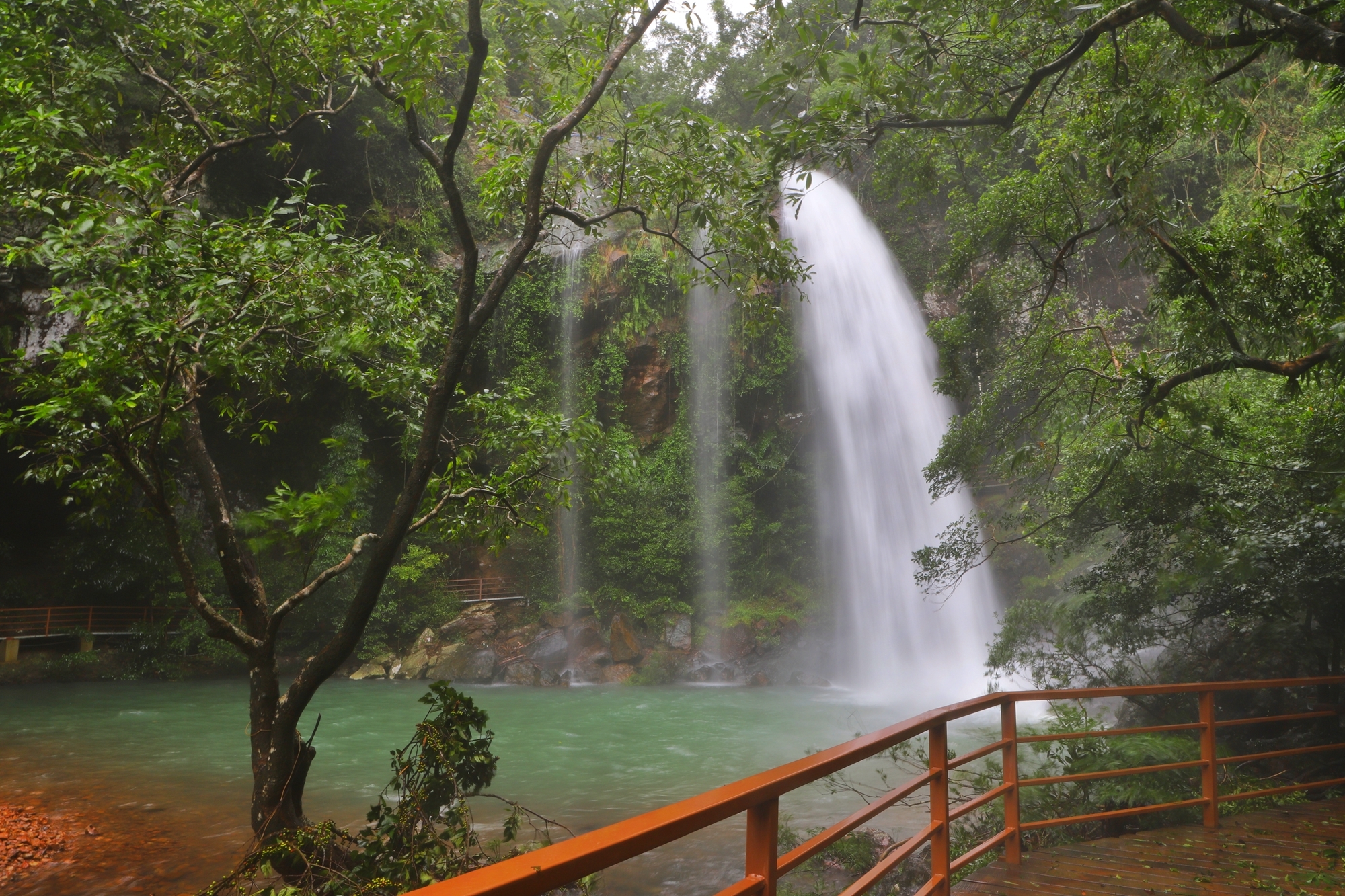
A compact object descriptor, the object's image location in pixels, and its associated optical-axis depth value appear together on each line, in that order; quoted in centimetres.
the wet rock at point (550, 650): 1814
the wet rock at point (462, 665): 1736
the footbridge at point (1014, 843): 126
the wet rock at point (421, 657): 1731
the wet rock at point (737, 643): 1928
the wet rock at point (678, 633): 1912
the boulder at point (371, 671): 1703
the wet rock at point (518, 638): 1845
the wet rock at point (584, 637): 1850
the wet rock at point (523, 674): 1745
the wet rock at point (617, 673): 1792
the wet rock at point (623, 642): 1847
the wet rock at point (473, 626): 1822
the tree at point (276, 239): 409
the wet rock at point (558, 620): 1920
